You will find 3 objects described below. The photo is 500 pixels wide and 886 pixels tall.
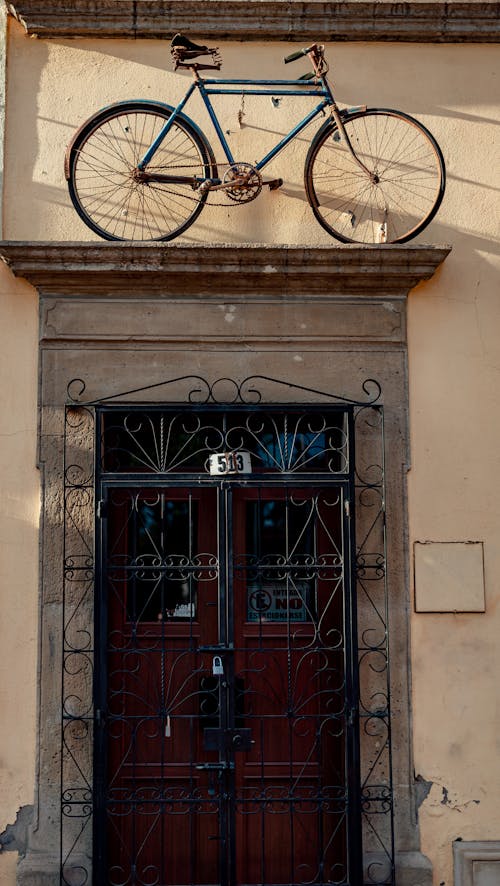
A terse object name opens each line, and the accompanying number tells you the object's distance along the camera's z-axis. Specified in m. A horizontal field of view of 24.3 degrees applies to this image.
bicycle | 6.91
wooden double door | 6.67
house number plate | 6.71
